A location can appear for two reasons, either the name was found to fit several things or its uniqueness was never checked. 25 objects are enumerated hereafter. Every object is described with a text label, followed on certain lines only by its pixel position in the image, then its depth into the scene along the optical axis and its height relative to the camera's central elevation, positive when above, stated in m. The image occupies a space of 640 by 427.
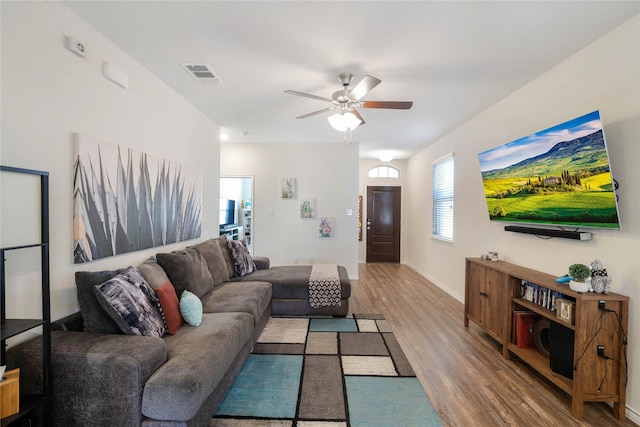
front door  7.45 -0.32
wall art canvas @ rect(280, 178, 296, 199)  5.46 +0.45
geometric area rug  1.84 -1.34
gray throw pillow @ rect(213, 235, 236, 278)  3.64 -0.60
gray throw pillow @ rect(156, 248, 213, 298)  2.50 -0.56
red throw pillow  2.00 -0.70
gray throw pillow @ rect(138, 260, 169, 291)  2.18 -0.51
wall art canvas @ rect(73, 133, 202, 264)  1.95 +0.09
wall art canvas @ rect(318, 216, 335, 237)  5.44 -0.28
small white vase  1.95 -0.51
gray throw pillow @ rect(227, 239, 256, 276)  3.67 -0.62
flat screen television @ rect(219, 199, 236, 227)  6.10 -0.02
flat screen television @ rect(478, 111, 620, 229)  1.94 +0.29
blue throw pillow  2.11 -0.76
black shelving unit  1.31 -0.54
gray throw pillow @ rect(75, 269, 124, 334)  1.73 -0.62
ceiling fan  2.60 +1.04
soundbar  2.21 -0.17
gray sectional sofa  1.41 -0.85
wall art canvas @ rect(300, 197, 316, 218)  5.46 +0.07
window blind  4.82 +0.25
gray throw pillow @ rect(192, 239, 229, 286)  3.21 -0.58
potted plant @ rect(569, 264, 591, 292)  1.95 -0.45
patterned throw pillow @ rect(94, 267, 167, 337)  1.68 -0.59
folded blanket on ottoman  3.51 -1.01
